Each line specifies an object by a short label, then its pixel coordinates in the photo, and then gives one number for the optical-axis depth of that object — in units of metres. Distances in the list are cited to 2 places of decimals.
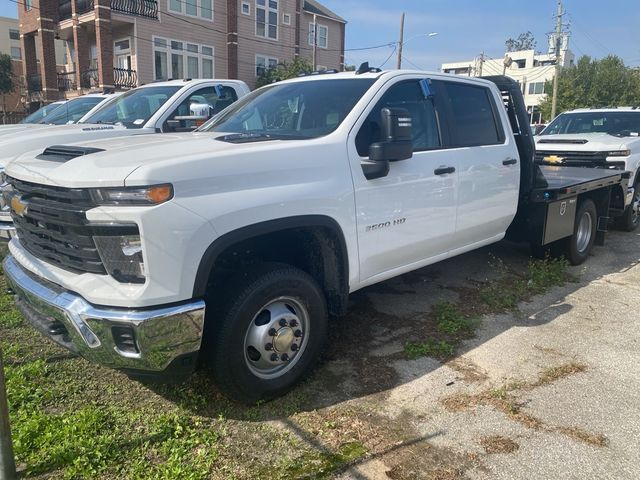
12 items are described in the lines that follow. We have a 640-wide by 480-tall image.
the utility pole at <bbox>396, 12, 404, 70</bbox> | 30.55
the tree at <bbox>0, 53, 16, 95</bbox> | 35.03
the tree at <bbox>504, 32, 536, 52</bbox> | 82.88
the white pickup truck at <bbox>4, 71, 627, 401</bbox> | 2.68
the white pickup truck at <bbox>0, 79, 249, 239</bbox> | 6.17
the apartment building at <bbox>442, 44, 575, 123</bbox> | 72.69
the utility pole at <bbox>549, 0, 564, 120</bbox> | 37.28
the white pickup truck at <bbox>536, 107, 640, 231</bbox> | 8.17
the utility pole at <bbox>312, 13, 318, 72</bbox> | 29.80
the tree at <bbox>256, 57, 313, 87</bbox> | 29.66
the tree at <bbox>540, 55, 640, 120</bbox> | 46.25
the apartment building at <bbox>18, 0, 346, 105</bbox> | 25.11
